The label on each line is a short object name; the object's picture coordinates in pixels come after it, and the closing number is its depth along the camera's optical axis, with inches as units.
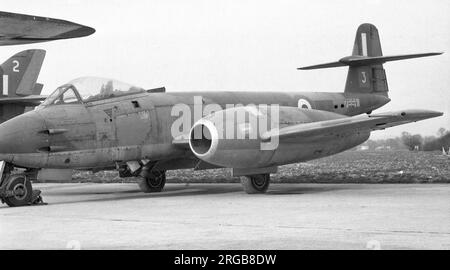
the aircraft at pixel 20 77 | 944.3
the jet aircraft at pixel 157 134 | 448.5
